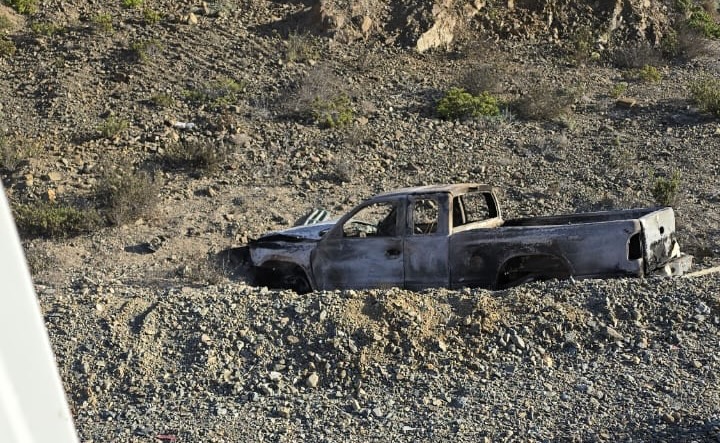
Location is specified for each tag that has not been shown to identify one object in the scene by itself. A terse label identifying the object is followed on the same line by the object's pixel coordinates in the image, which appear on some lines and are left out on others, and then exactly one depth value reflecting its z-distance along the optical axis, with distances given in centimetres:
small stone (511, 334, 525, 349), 751
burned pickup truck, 878
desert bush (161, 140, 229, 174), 1550
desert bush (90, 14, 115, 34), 1978
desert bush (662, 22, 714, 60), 2080
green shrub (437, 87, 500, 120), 1748
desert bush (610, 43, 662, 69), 2027
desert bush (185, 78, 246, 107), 1780
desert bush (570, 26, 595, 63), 2034
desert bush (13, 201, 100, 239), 1341
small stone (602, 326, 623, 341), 755
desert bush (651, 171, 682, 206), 1397
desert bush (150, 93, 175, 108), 1758
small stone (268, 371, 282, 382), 728
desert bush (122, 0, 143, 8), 2081
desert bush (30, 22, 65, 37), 1973
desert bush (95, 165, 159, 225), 1376
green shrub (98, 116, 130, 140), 1639
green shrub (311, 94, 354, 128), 1711
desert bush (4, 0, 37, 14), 2058
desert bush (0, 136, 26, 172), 1511
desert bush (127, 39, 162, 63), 1888
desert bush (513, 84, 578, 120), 1764
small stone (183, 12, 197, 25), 2034
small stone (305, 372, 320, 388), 721
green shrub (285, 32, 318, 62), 1934
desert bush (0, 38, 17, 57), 1903
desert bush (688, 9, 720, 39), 2147
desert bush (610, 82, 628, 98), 1856
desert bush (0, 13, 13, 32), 1997
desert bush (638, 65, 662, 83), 1934
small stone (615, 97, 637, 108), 1800
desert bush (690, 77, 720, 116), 1730
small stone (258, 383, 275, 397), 709
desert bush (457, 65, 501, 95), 1850
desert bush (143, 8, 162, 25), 2012
